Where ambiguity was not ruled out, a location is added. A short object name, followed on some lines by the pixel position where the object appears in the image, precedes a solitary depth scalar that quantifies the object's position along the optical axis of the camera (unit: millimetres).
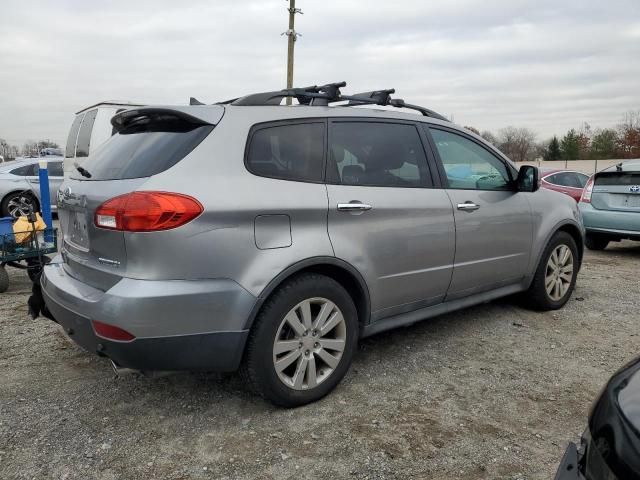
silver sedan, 10883
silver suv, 2418
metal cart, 5164
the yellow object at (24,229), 5227
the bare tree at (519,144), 73531
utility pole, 16641
